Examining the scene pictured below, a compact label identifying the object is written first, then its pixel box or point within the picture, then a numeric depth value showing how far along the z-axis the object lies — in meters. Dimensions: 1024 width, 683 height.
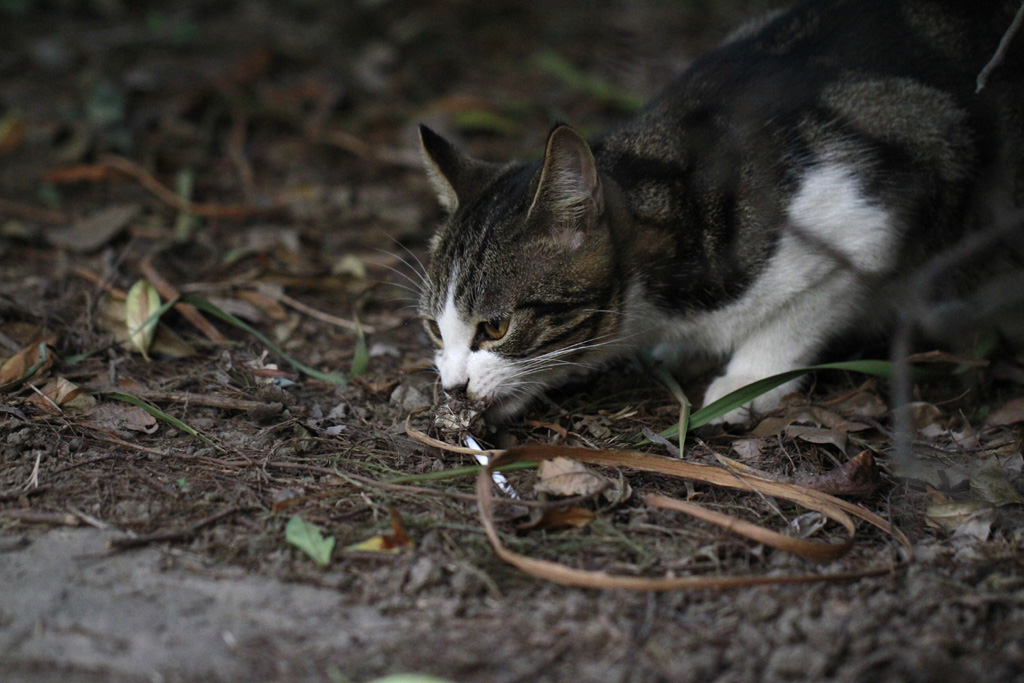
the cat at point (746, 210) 2.71
